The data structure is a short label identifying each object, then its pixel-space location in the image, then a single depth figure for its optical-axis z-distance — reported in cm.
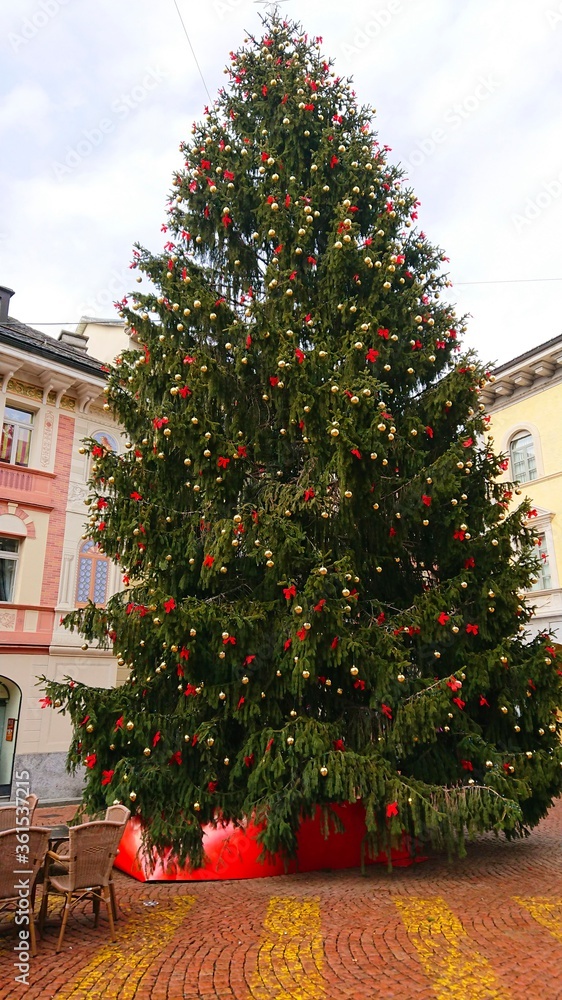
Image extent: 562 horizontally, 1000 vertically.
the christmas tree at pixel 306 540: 737
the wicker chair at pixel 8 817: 683
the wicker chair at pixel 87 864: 593
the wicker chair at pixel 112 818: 652
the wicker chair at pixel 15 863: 553
